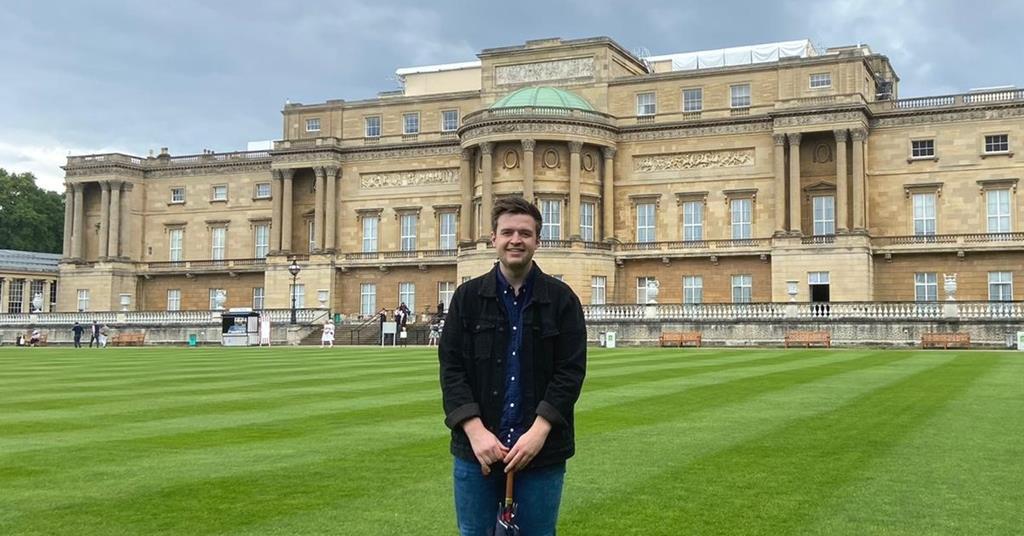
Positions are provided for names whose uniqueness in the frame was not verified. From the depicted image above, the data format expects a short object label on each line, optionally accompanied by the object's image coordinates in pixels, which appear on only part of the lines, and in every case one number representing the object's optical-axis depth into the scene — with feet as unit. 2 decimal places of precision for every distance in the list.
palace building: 194.80
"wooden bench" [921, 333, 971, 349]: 144.77
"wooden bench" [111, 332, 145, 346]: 202.59
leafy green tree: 344.08
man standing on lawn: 19.30
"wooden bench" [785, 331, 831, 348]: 152.87
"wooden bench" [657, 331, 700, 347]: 160.45
